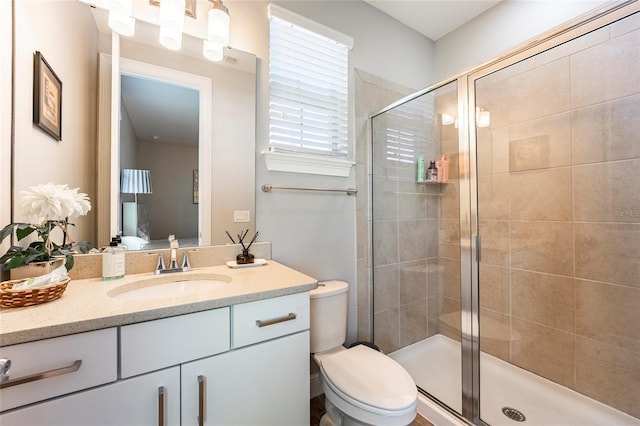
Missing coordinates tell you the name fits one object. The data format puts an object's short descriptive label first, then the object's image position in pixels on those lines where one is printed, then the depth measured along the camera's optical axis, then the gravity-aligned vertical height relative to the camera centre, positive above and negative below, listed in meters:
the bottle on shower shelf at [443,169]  2.00 +0.36
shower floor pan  1.41 -1.04
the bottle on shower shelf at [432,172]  2.04 +0.34
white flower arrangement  0.81 -0.02
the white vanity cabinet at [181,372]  0.64 -0.45
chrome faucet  1.20 -0.22
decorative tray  1.34 -0.24
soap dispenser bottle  1.08 -0.19
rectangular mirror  0.93 +0.37
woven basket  0.72 -0.22
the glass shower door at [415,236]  1.92 -0.15
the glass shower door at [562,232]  1.36 -0.09
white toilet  1.04 -0.71
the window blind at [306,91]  1.57 +0.78
